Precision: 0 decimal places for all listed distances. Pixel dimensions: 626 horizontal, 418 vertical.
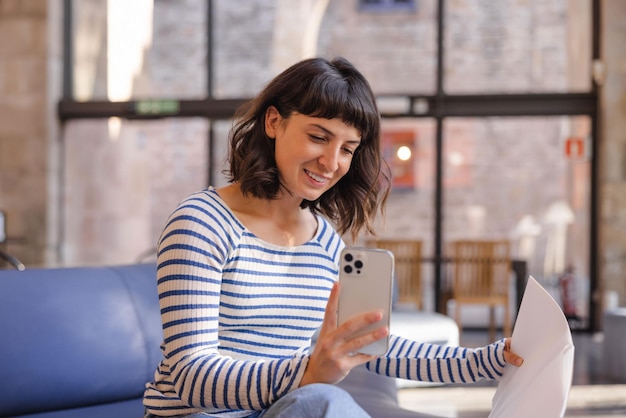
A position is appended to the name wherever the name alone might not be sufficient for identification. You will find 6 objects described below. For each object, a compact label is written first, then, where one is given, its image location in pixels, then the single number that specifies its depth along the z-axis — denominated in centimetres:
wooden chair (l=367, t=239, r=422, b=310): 750
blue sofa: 217
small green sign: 864
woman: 126
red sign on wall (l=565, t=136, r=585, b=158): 814
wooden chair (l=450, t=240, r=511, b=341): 728
